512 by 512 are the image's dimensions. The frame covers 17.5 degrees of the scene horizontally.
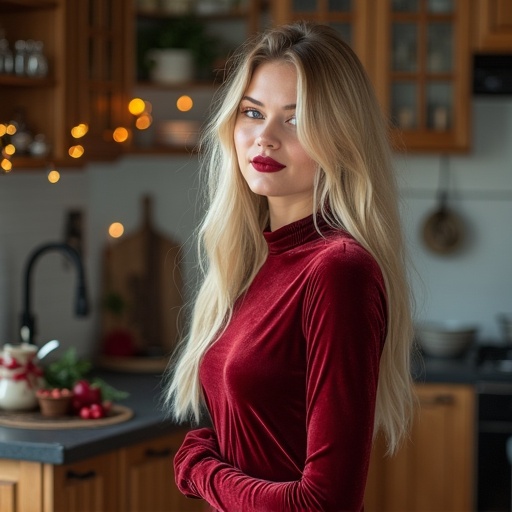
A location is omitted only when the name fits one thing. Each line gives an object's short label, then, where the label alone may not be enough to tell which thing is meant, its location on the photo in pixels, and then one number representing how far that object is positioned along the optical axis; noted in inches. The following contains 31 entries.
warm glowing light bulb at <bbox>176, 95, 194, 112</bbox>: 279.2
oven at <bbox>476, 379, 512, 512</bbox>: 239.9
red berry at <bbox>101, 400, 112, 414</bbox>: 193.6
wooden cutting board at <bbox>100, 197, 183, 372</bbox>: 272.2
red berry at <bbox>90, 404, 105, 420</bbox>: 190.6
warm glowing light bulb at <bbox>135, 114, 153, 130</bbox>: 250.4
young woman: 92.7
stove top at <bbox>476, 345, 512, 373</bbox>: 244.3
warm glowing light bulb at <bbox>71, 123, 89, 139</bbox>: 206.5
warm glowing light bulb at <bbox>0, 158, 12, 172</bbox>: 177.5
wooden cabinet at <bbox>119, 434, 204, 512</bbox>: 192.8
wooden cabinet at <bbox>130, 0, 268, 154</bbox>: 266.3
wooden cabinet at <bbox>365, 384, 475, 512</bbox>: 243.4
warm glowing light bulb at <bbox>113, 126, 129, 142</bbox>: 241.5
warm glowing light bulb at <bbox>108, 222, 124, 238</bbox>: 276.2
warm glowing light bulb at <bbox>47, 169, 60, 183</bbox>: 179.6
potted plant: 264.7
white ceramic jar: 196.2
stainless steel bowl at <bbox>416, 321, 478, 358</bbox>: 257.2
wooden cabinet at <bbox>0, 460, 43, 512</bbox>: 174.7
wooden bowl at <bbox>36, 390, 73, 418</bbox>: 191.6
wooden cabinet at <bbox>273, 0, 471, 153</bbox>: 257.9
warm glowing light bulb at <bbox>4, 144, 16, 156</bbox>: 184.8
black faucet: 207.9
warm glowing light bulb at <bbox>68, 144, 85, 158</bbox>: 206.8
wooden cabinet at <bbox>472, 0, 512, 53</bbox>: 253.0
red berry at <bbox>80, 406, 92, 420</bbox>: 190.7
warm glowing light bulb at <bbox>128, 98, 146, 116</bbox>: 249.1
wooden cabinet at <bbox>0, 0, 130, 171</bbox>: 220.1
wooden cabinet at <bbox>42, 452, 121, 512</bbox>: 174.2
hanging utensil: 279.9
